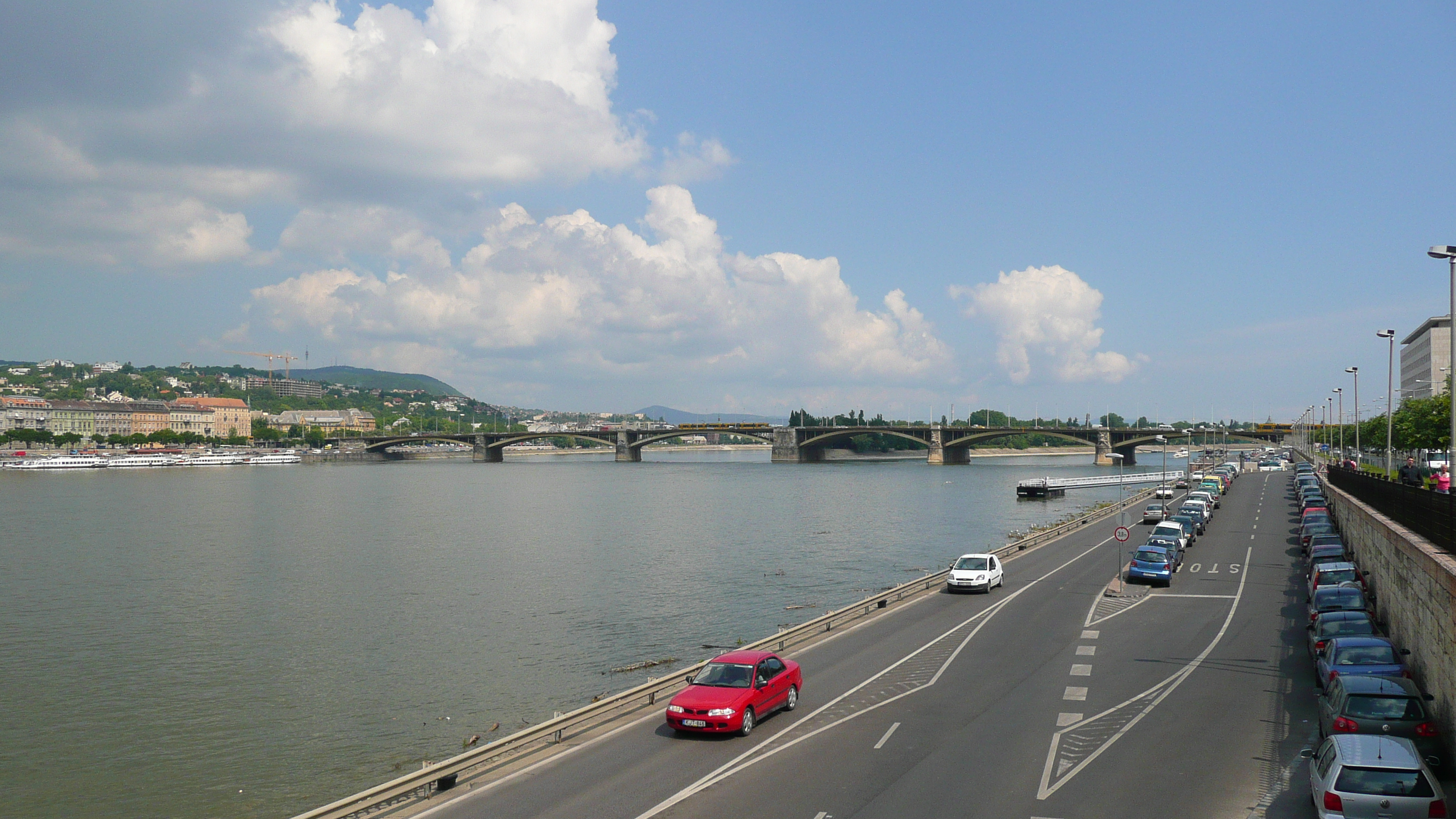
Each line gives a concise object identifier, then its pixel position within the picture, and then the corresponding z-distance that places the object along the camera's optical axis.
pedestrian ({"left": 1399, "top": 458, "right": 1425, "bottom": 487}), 42.11
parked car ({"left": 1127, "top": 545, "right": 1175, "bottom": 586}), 36.97
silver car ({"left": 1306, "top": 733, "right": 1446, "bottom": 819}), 12.41
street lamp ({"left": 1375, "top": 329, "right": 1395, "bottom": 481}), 53.34
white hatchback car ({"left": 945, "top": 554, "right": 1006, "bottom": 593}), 36.03
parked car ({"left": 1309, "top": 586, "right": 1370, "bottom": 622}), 25.72
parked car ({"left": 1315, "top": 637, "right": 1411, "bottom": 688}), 18.59
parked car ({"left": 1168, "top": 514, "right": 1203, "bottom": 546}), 51.11
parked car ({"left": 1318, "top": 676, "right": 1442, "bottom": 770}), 15.48
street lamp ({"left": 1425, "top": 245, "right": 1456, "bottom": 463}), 21.78
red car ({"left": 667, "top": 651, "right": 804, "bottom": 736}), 18.47
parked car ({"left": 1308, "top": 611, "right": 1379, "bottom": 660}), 22.95
